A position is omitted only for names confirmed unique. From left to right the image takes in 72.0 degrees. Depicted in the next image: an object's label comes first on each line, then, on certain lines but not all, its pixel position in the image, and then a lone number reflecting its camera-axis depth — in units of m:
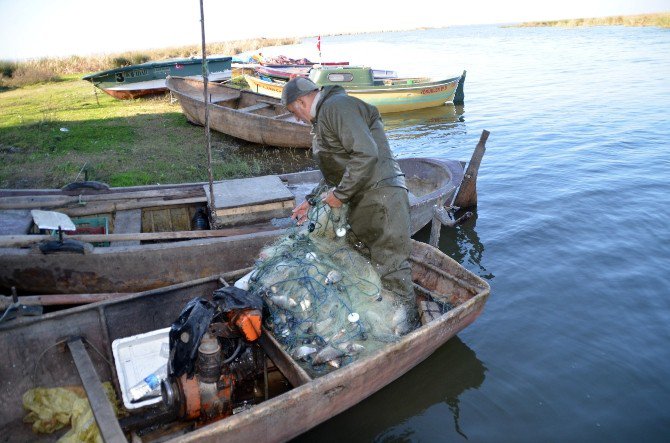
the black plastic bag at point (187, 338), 3.34
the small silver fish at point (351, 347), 4.16
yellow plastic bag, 3.73
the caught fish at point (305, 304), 4.33
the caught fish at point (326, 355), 4.05
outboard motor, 3.38
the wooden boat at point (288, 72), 19.39
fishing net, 4.20
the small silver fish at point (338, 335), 4.26
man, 4.21
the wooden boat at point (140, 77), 18.34
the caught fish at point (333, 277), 4.57
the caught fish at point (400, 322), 4.64
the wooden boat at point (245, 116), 11.88
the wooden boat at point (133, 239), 5.09
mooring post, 8.53
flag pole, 5.54
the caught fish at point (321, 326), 4.29
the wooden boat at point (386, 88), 17.45
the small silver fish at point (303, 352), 4.07
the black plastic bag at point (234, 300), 3.71
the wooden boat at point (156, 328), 3.37
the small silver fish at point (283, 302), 4.33
